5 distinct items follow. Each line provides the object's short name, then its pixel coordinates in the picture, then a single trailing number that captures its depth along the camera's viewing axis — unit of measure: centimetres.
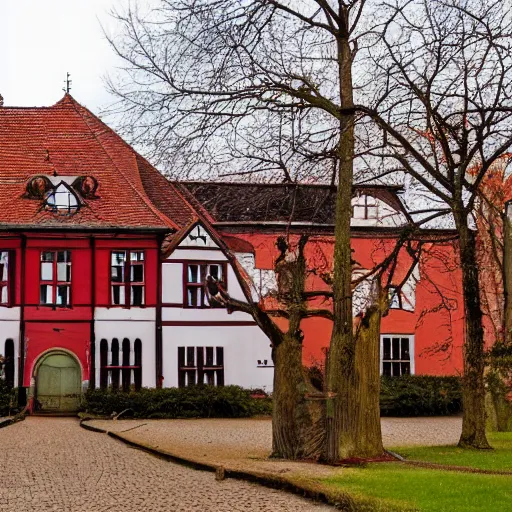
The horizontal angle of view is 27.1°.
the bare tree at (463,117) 1992
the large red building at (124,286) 3606
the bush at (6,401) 3338
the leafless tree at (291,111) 1878
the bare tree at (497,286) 2178
